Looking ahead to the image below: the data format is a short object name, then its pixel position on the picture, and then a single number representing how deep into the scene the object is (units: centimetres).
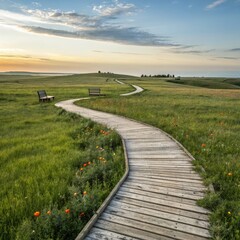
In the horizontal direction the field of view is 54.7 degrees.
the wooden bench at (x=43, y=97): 2342
